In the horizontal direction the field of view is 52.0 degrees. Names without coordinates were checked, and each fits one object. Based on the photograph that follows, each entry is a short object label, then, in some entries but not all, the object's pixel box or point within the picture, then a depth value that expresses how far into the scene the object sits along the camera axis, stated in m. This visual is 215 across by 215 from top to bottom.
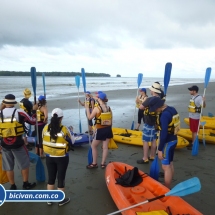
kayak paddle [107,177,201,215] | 2.47
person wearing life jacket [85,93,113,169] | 4.21
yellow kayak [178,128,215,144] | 6.05
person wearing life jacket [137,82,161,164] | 4.57
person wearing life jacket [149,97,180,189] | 3.19
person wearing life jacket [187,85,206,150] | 5.37
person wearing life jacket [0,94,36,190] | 3.29
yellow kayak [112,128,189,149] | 5.46
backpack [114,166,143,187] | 3.46
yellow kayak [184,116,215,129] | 7.15
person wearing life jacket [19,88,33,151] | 5.17
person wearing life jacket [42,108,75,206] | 2.99
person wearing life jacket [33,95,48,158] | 4.82
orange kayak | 2.76
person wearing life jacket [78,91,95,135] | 6.45
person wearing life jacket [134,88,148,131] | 6.34
